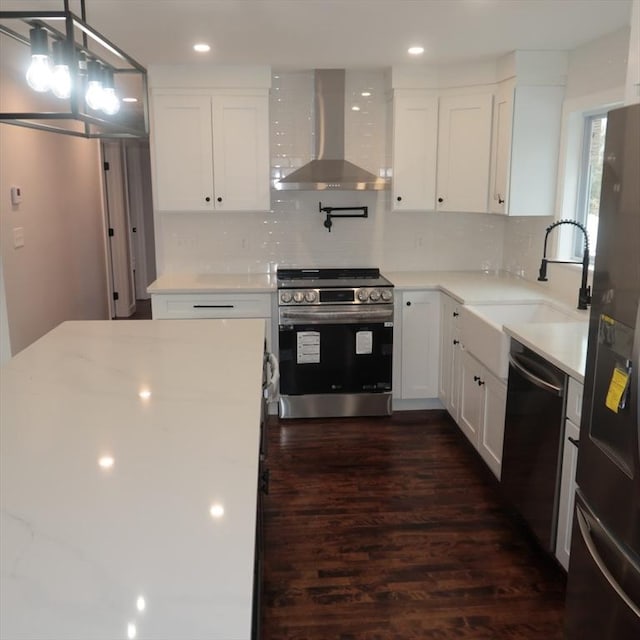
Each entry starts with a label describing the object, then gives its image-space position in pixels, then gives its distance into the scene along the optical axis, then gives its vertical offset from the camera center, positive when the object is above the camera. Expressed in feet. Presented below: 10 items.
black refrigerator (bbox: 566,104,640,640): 5.39 -1.97
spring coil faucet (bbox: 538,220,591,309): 10.93 -1.45
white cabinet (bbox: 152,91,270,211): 14.43 +0.92
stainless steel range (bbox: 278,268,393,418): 14.06 -3.39
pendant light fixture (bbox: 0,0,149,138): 5.16 +1.13
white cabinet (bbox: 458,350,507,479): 10.53 -3.80
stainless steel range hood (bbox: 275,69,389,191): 14.51 +0.88
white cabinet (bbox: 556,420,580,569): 7.79 -3.70
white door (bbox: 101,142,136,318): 24.48 -1.44
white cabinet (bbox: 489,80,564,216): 13.14 +1.00
